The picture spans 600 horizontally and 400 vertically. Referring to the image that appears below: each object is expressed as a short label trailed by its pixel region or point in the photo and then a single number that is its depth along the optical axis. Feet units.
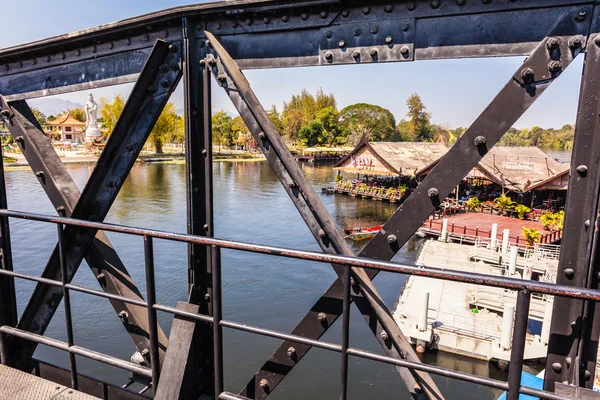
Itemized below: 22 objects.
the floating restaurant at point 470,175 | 91.94
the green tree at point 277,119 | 279.88
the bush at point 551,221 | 71.97
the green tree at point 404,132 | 319.47
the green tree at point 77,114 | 345.72
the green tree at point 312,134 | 290.97
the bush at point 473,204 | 97.91
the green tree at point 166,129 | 225.76
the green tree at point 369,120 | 311.00
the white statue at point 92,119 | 198.08
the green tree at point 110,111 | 234.70
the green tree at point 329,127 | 293.64
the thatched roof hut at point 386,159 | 113.09
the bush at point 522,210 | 87.20
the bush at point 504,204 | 91.09
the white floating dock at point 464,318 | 38.32
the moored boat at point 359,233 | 82.79
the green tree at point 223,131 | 279.69
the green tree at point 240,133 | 283.59
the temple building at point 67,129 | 311.68
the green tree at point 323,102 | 327.20
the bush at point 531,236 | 63.77
